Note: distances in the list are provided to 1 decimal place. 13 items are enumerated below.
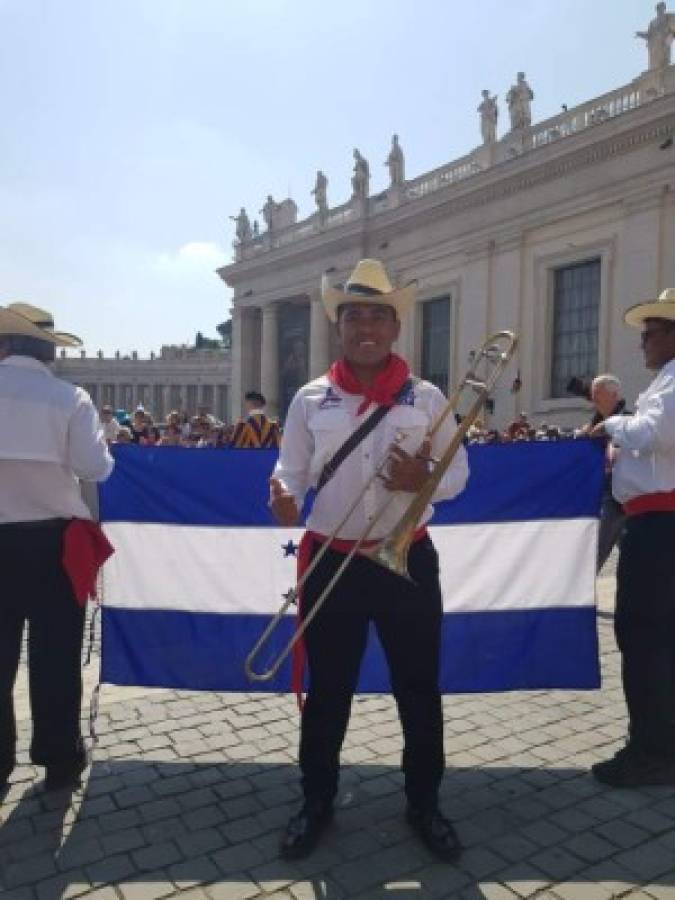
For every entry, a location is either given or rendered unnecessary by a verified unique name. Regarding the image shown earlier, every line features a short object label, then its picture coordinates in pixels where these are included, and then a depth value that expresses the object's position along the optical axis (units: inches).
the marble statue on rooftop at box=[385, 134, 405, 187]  1440.7
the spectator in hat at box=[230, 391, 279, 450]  437.1
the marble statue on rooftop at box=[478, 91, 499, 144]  1202.9
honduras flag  161.3
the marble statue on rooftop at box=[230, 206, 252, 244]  1985.7
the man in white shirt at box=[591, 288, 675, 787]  139.5
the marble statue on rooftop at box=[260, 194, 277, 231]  1898.4
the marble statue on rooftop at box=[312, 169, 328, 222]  1662.2
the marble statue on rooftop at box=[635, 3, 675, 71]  916.0
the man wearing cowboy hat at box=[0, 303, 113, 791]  132.4
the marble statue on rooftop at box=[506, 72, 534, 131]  1138.0
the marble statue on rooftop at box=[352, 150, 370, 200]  1518.2
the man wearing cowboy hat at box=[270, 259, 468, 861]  122.8
